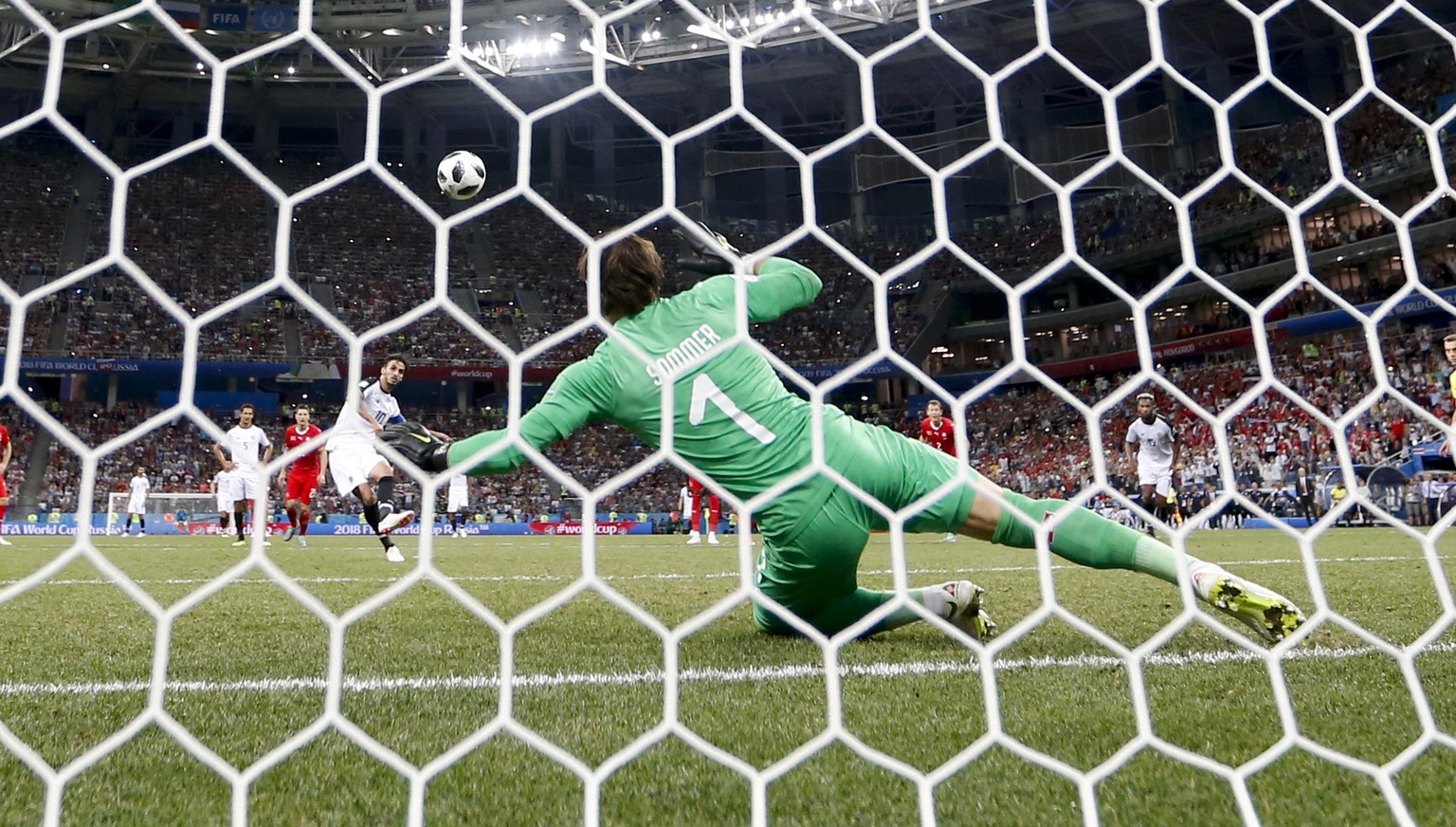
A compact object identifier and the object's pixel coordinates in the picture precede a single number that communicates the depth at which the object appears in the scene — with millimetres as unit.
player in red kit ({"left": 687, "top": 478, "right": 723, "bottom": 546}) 11169
